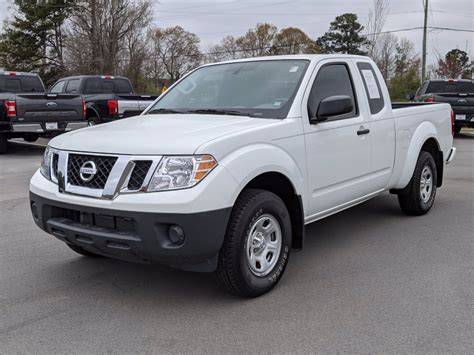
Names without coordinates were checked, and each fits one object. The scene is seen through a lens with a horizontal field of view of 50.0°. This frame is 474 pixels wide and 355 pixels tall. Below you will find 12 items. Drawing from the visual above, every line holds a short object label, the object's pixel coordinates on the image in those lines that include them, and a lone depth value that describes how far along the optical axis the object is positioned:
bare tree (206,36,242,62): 57.36
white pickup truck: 3.35
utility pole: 28.87
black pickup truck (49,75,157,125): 14.13
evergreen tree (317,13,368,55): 57.28
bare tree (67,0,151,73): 33.62
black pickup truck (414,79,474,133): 15.13
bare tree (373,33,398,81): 33.31
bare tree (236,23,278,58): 60.78
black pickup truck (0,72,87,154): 12.14
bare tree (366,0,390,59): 28.00
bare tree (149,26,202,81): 56.50
